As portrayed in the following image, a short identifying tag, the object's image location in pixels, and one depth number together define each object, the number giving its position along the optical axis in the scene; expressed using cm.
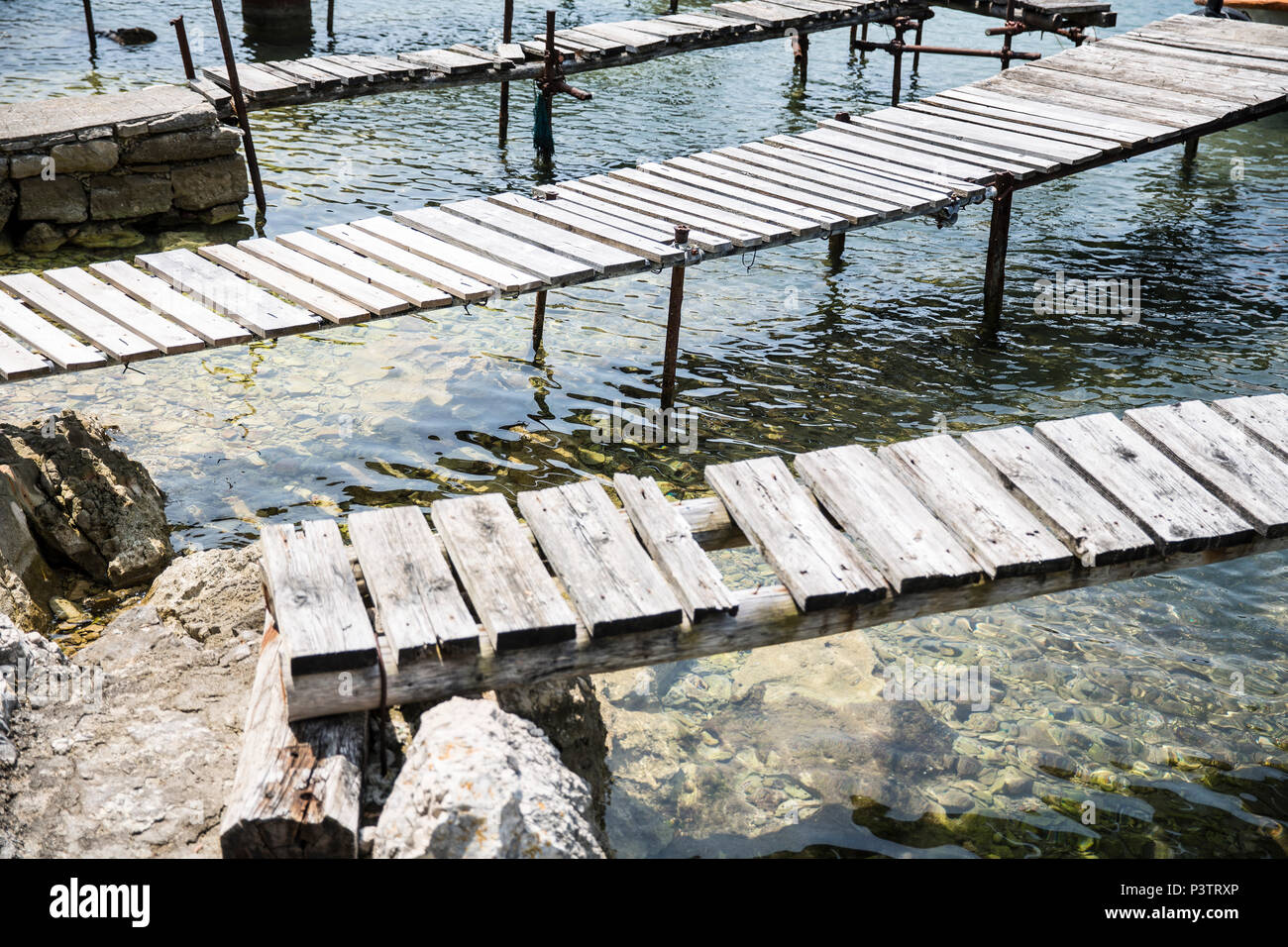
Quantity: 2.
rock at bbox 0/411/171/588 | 594
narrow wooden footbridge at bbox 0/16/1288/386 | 640
